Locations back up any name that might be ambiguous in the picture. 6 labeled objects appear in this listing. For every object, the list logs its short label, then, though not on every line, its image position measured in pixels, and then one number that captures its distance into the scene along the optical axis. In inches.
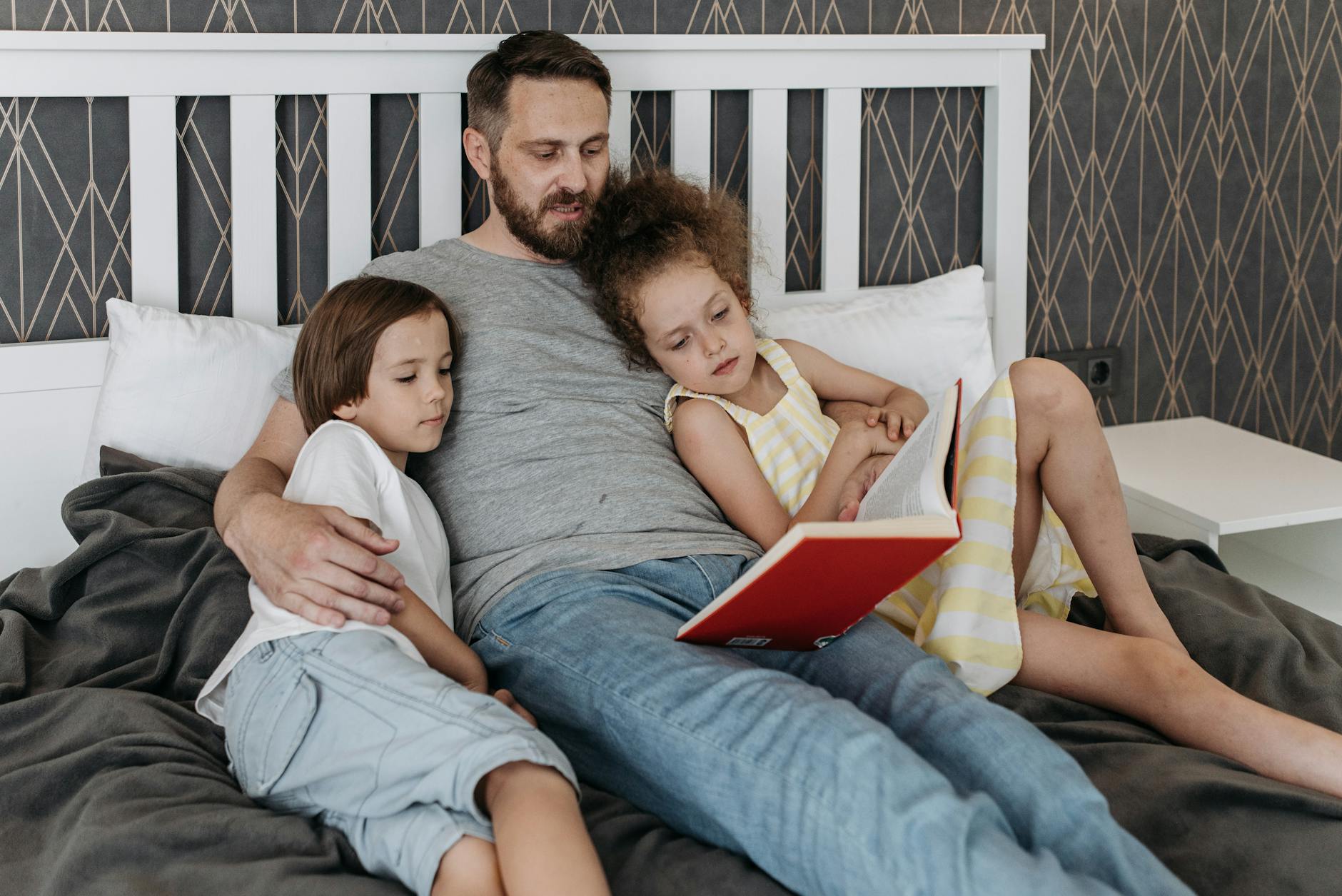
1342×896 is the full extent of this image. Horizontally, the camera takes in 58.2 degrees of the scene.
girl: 48.1
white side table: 70.5
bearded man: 36.8
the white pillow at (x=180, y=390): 62.5
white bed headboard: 64.4
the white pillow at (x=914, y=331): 71.5
